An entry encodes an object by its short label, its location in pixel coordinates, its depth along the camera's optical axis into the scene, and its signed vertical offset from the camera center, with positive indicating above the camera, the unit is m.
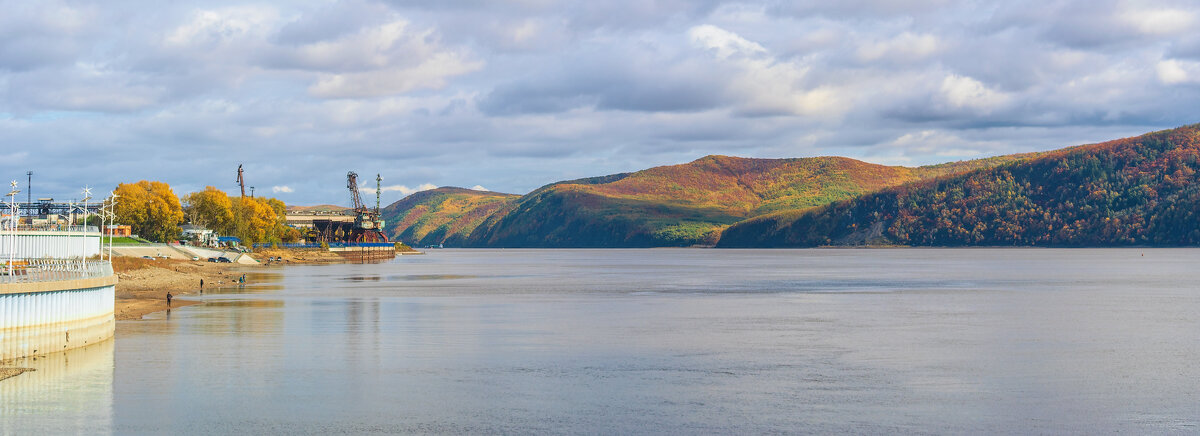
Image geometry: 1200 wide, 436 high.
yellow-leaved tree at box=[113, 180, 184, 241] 197.50 +8.06
